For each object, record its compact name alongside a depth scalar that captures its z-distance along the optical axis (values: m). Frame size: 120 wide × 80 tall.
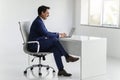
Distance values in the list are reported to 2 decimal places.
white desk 4.42
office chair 4.61
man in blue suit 4.65
